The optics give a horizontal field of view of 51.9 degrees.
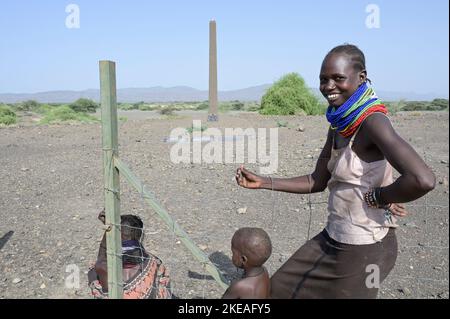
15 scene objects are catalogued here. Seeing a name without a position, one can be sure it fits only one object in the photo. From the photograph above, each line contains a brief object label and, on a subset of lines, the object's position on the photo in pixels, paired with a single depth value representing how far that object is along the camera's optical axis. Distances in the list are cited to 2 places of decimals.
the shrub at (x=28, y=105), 43.66
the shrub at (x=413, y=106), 32.08
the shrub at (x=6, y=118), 19.62
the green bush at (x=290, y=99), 24.75
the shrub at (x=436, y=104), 33.52
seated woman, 2.84
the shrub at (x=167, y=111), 42.92
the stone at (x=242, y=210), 5.68
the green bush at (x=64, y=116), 22.45
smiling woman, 1.93
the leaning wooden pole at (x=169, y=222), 2.42
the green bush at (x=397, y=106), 25.07
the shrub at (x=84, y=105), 43.75
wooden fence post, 2.35
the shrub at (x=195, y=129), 13.97
